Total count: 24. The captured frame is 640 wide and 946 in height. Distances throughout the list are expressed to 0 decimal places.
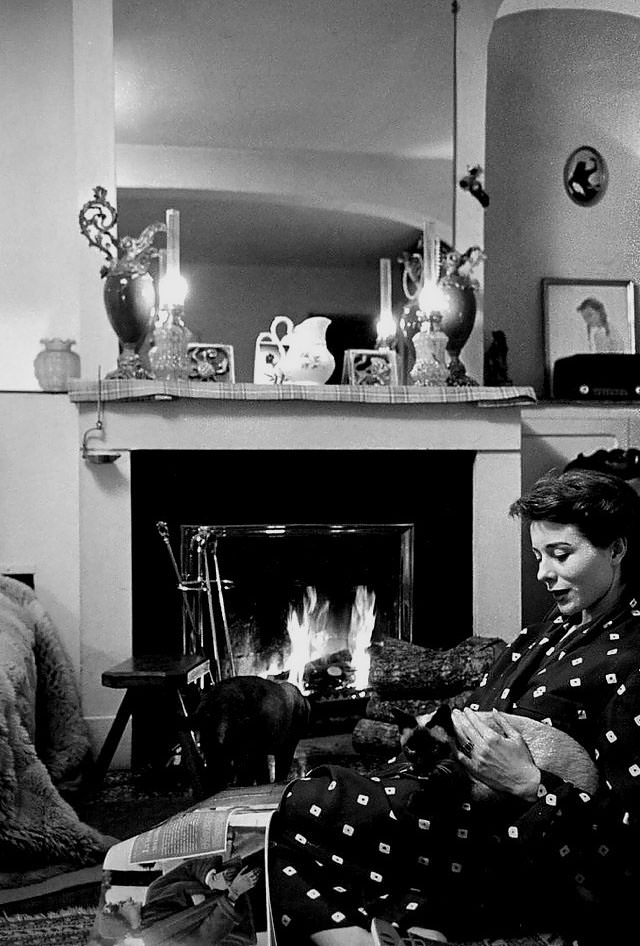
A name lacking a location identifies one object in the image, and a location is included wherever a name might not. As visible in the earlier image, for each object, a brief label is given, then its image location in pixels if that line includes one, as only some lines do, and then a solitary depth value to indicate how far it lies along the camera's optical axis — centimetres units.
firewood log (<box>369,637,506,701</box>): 350
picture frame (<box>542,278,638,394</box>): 450
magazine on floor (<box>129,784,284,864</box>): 174
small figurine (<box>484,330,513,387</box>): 421
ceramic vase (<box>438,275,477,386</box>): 382
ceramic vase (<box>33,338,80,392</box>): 384
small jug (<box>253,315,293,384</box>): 381
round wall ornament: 454
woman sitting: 159
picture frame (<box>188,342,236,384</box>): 377
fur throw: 245
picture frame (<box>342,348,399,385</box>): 388
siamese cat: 166
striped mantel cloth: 347
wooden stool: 296
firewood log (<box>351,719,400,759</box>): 344
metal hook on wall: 351
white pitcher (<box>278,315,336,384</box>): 374
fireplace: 355
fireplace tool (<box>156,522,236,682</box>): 367
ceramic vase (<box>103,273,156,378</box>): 350
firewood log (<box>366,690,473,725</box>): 349
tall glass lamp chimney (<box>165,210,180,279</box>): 364
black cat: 289
